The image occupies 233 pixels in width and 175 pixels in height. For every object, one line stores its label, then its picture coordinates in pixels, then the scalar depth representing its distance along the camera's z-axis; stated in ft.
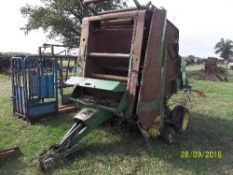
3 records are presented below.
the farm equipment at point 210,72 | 34.81
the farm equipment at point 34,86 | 11.97
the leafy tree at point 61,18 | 48.64
